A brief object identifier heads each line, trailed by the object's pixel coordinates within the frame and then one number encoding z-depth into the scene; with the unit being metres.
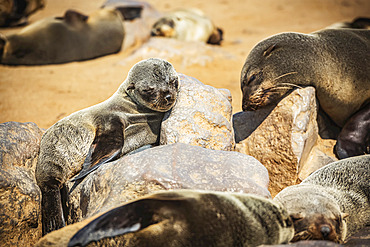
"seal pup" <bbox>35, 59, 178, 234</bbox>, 7.06
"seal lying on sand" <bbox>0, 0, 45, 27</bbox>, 22.52
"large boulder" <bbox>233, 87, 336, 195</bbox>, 8.18
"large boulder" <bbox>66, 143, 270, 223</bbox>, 5.84
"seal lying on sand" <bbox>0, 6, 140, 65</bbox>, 17.11
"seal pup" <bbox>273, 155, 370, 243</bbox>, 5.60
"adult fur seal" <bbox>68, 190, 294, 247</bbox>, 4.64
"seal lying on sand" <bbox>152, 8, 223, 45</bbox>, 19.87
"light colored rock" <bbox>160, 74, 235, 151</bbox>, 7.44
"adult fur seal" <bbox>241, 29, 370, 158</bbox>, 8.56
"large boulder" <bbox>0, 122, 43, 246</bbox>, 6.31
